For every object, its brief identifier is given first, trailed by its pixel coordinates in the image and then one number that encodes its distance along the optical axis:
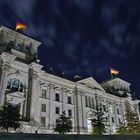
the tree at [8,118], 30.98
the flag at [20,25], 49.31
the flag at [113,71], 77.01
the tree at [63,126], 37.91
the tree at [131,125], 43.57
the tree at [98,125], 36.59
